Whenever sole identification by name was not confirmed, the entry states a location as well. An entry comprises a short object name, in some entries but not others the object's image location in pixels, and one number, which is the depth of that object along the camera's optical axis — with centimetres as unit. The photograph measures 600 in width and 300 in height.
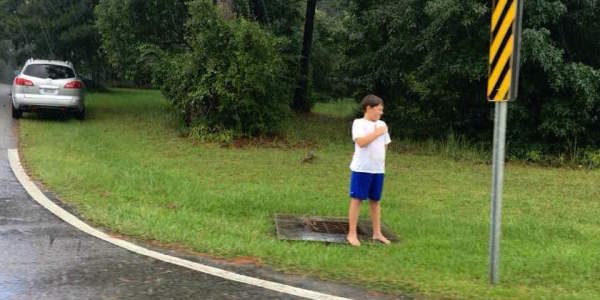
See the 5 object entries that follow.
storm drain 678
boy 650
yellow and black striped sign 511
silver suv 1673
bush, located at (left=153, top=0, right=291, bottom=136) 1439
